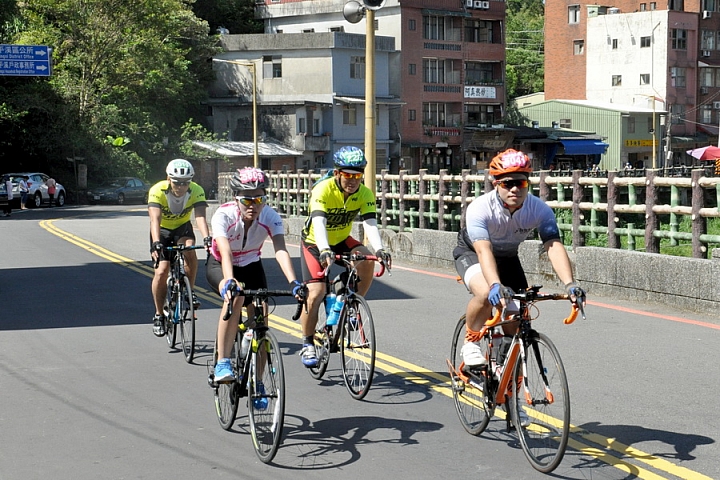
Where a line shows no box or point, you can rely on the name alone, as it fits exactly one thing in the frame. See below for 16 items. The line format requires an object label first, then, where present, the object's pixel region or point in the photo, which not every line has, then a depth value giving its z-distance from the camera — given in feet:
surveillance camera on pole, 62.45
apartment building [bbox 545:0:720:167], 262.88
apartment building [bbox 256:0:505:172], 235.81
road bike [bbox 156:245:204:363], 32.91
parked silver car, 161.22
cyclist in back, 34.94
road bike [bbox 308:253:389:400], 26.91
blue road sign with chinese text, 138.51
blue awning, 241.76
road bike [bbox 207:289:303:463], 20.86
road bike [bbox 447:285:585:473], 19.56
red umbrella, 151.12
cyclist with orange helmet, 21.12
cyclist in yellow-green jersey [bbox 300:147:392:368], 28.30
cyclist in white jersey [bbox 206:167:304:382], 22.90
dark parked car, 188.75
